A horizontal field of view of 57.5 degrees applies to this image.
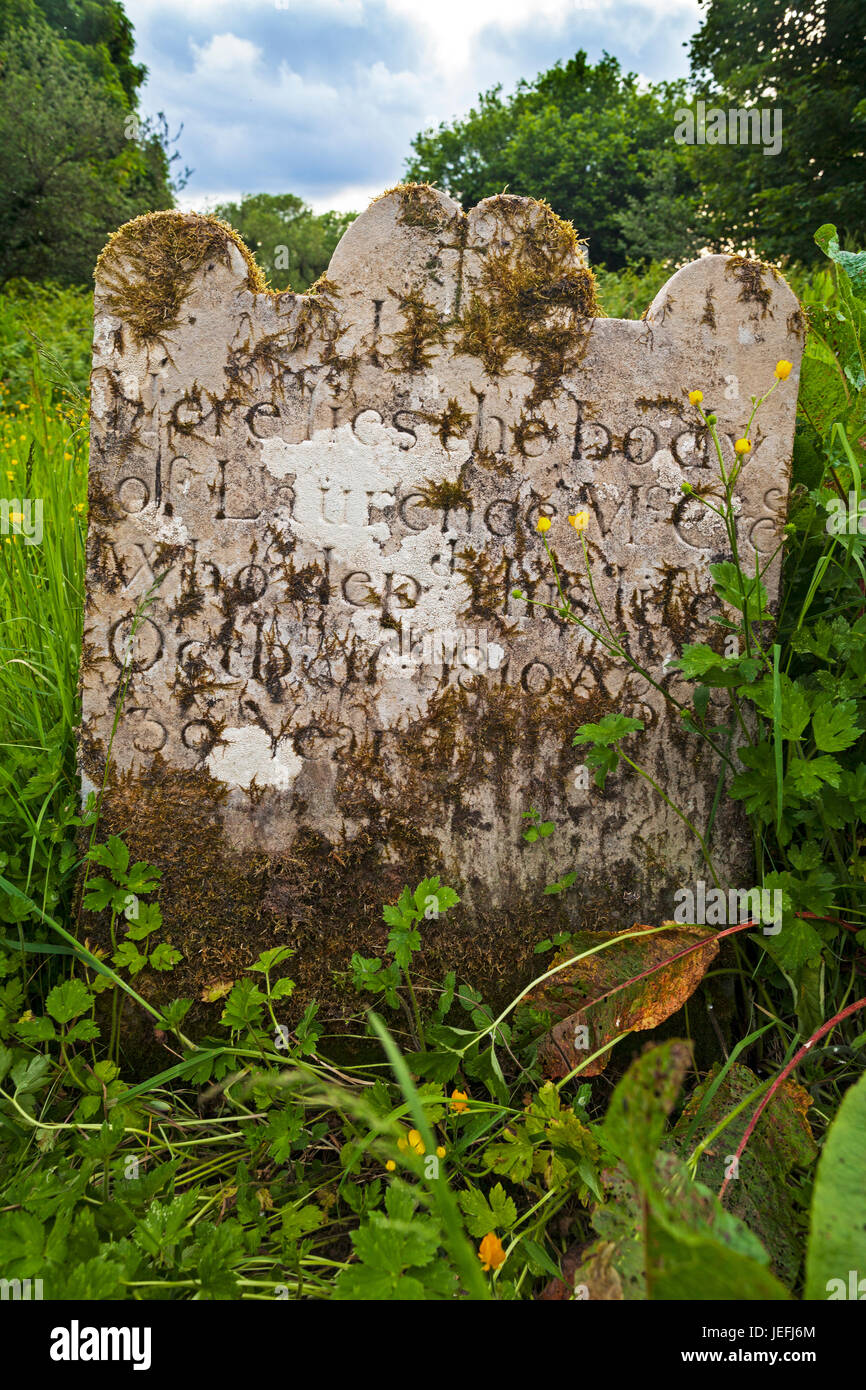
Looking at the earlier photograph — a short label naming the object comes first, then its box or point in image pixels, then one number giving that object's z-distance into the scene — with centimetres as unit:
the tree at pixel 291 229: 2491
